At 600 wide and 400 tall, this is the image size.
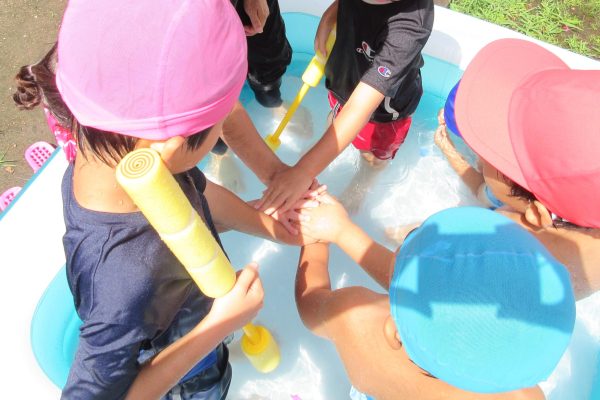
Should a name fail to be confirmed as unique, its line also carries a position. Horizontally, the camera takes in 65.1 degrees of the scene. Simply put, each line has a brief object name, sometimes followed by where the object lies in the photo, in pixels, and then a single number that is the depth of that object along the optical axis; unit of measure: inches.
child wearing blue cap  30.9
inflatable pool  62.7
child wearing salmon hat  42.3
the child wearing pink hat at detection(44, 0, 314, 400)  27.9
